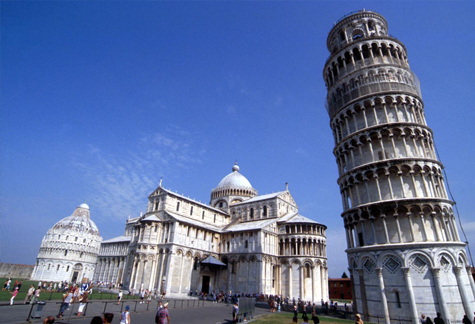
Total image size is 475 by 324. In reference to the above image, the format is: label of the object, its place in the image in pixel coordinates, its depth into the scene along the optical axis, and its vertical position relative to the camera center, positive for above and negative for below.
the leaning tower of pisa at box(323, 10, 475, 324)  18.41 +6.73
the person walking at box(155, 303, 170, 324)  10.09 -1.44
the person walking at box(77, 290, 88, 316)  15.64 -1.85
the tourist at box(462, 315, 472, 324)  14.70 -1.85
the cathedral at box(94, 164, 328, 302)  38.25 +3.62
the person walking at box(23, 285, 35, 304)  19.22 -1.45
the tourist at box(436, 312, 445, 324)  12.85 -1.68
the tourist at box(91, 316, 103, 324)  5.17 -0.87
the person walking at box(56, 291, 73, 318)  14.40 -1.58
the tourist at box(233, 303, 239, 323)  17.82 -2.12
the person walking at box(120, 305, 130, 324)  9.78 -1.50
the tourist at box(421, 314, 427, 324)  16.41 -2.05
